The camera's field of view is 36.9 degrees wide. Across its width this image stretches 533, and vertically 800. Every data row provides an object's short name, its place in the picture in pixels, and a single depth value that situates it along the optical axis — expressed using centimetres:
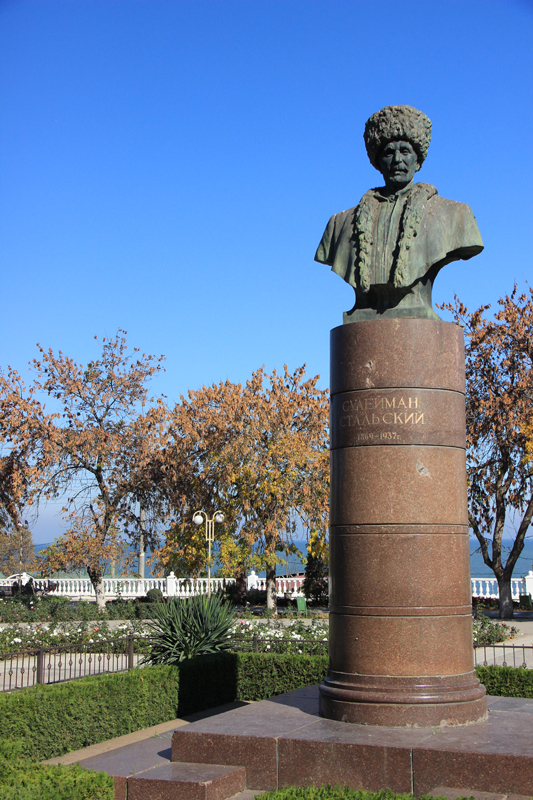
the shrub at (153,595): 2898
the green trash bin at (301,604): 2711
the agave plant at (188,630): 1291
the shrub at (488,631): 1739
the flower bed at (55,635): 1816
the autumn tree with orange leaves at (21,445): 2675
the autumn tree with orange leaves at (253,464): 2823
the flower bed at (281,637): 1388
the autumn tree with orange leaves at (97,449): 2722
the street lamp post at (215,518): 2162
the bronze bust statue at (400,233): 779
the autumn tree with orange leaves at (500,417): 2586
